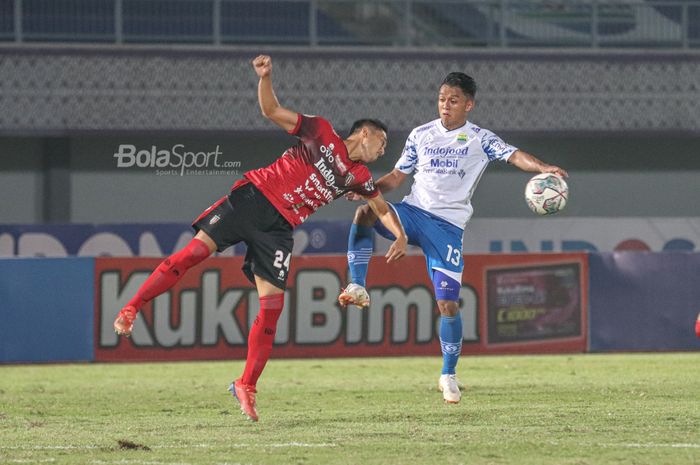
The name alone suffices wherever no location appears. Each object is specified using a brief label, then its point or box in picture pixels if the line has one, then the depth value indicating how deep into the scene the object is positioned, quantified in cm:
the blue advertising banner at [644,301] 3466
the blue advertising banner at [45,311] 3187
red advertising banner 3244
